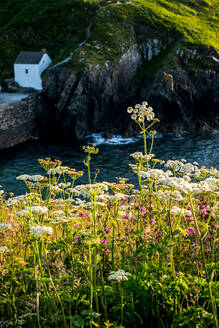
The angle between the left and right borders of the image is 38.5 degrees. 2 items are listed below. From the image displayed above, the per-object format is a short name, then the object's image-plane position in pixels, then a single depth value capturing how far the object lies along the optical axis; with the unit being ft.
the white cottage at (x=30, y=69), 196.75
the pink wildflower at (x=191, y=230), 24.07
